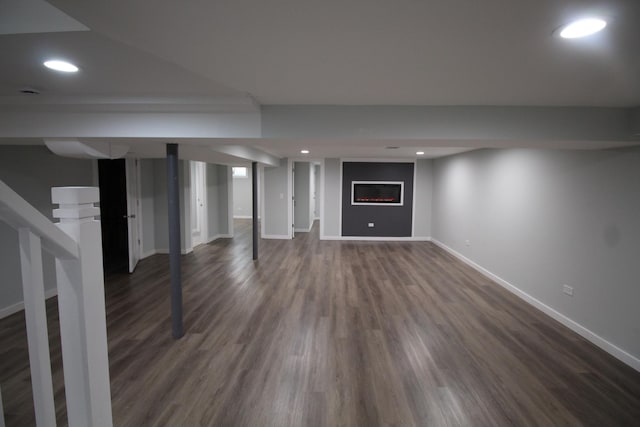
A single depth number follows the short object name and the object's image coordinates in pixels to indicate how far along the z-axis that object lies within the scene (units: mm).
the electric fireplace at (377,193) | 7996
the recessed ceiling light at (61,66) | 1673
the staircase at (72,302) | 791
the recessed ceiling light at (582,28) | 1143
